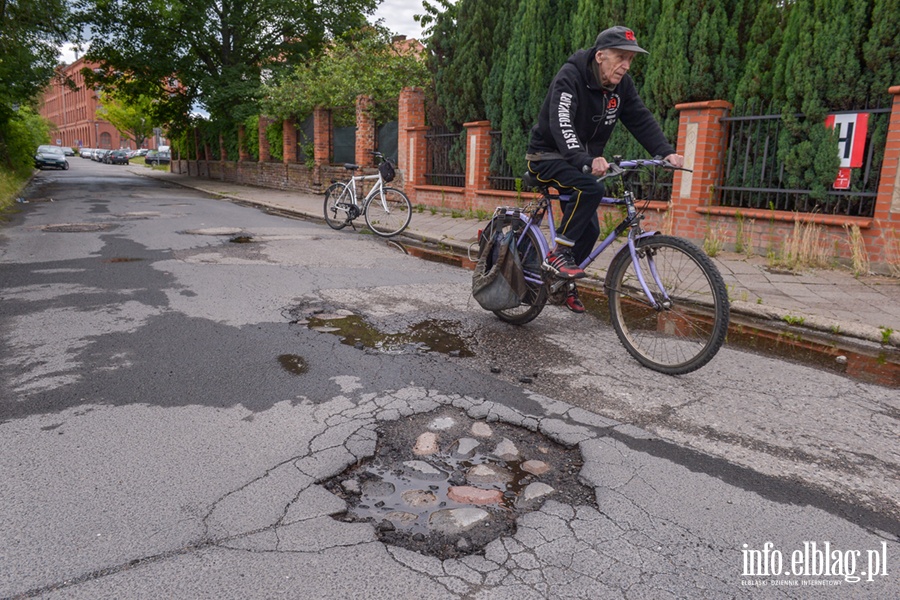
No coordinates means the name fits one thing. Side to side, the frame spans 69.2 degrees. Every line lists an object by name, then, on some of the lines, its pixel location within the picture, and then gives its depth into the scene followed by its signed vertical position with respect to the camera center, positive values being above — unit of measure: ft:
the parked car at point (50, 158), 140.77 -0.01
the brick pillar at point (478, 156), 44.47 +0.88
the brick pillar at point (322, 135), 67.10 +3.07
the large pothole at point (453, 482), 7.97 -4.31
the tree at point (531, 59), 39.11 +6.66
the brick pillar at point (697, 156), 30.48 +0.88
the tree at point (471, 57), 44.06 +7.55
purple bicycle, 13.43 -2.54
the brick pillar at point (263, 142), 83.76 +2.73
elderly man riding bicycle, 14.55 +0.97
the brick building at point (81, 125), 335.88 +18.00
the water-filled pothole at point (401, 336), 15.47 -4.17
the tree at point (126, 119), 247.29 +15.76
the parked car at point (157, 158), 201.32 +0.96
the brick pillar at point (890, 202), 24.47 -0.81
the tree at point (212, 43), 88.69 +16.76
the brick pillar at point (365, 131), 57.93 +3.12
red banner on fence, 26.27 +1.59
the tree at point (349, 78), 59.62 +8.45
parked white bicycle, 39.04 -2.31
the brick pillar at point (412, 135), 51.67 +2.52
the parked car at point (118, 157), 209.33 +0.87
